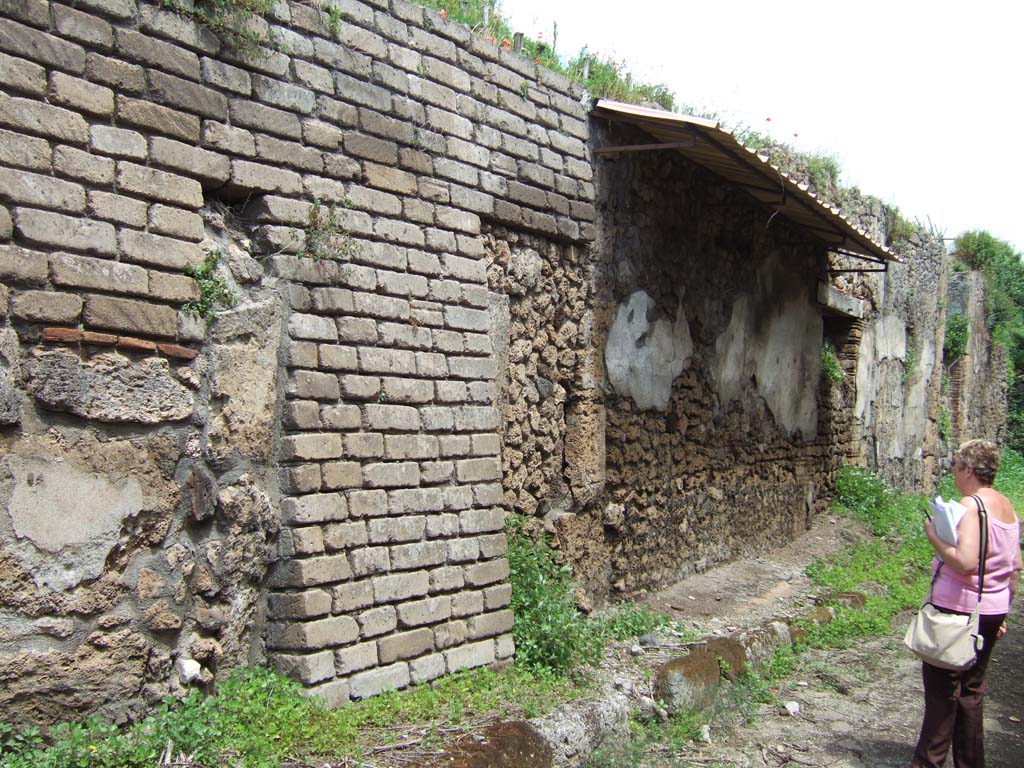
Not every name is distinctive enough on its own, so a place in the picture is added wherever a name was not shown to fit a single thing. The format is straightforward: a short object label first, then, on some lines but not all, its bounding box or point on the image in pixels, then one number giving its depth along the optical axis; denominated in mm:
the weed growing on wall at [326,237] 3590
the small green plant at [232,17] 3264
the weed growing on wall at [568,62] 4980
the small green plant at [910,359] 11508
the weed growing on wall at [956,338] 13391
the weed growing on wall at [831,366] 9219
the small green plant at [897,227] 11180
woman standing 3734
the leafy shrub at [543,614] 4352
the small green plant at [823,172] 9172
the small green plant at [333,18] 3744
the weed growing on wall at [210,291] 3242
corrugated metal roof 5117
